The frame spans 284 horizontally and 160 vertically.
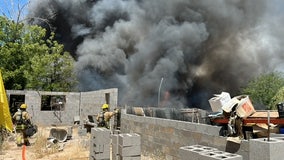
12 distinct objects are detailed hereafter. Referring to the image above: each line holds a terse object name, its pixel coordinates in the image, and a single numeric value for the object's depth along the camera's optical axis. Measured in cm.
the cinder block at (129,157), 632
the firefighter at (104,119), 1103
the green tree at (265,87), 2847
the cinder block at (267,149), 358
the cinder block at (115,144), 674
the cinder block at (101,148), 693
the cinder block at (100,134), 700
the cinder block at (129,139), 629
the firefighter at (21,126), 1122
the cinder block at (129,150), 628
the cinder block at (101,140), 697
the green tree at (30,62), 2433
